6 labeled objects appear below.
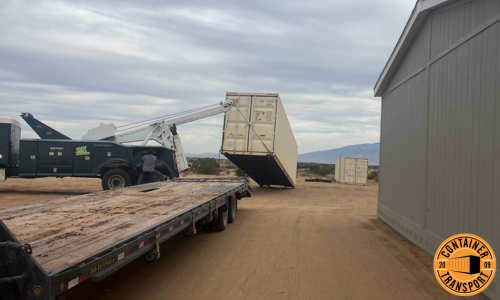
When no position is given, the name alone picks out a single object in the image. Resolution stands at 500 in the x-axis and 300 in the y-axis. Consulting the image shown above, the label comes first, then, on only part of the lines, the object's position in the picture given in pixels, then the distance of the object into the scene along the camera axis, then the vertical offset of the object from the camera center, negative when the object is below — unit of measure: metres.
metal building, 5.31 +0.65
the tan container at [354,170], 31.67 -0.70
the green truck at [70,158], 15.66 -0.24
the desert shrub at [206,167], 35.84 -0.99
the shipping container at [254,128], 17.78 +1.29
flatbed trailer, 3.14 -0.91
